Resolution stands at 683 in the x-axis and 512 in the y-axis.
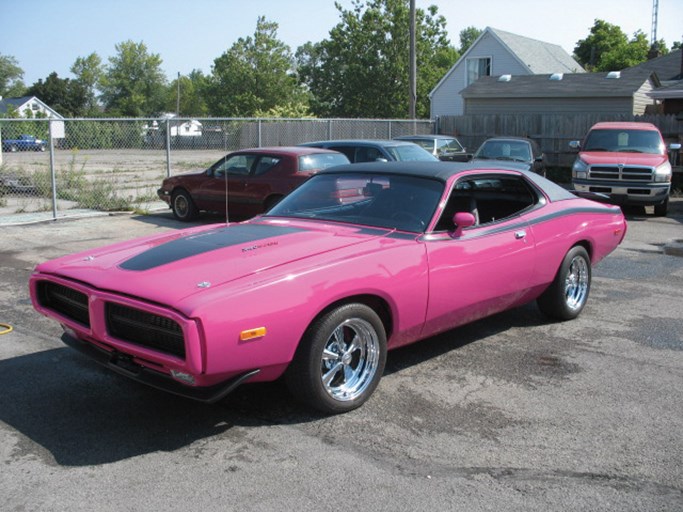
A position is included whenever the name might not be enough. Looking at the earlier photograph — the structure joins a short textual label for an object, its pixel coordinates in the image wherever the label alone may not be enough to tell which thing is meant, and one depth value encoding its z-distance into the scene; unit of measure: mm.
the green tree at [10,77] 99131
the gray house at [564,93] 29484
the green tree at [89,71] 99250
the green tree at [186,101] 102375
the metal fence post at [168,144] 14562
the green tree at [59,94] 84312
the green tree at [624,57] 55031
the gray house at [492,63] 41719
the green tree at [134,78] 98875
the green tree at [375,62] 48000
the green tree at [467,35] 142412
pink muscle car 3705
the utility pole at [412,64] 26573
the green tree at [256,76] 60906
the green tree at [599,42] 62053
